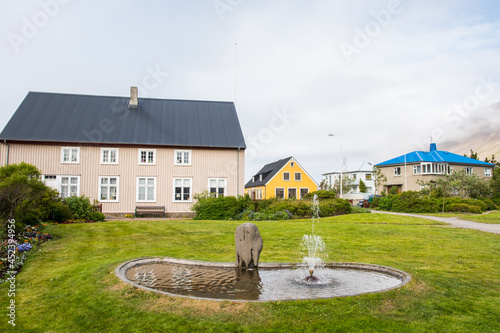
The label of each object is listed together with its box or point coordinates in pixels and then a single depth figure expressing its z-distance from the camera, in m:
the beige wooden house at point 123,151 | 27.75
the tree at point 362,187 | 69.62
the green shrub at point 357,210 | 30.47
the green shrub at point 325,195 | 36.47
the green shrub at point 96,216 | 22.11
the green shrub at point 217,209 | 25.80
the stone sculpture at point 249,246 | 9.37
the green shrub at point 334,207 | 28.31
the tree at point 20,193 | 12.58
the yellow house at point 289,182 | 51.31
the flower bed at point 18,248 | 9.09
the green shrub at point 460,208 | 31.99
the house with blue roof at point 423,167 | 53.28
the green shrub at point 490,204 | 38.11
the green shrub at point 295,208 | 26.66
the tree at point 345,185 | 64.73
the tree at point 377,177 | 55.50
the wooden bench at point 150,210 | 27.92
